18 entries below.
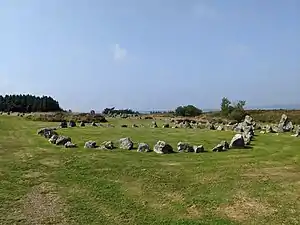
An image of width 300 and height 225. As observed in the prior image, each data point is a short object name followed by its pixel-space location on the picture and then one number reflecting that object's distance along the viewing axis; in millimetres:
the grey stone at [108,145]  17140
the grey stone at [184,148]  16781
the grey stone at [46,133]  20936
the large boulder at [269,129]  26665
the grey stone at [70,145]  17470
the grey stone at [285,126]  26832
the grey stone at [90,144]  17348
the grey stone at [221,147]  17115
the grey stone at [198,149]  16634
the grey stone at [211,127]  29880
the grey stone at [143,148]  16464
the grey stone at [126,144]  17101
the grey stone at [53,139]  18837
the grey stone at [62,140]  18169
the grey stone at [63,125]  28463
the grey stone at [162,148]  16288
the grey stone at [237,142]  18013
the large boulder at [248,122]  28556
